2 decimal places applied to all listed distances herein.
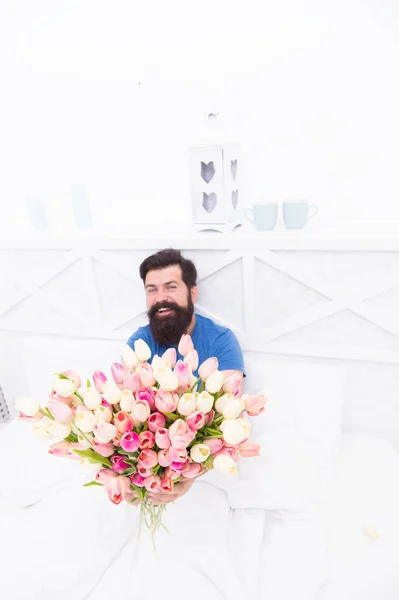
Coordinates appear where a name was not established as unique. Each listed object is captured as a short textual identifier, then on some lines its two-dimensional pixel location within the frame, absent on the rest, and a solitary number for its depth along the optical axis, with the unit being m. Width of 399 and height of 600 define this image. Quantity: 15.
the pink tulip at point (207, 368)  0.97
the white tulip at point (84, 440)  0.90
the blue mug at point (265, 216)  1.53
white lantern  1.50
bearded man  1.59
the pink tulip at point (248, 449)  0.96
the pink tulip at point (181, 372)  0.90
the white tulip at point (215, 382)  0.92
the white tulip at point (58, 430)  0.89
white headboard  1.53
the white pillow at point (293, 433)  1.36
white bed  1.12
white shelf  1.45
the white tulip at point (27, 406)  0.91
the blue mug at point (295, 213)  1.50
